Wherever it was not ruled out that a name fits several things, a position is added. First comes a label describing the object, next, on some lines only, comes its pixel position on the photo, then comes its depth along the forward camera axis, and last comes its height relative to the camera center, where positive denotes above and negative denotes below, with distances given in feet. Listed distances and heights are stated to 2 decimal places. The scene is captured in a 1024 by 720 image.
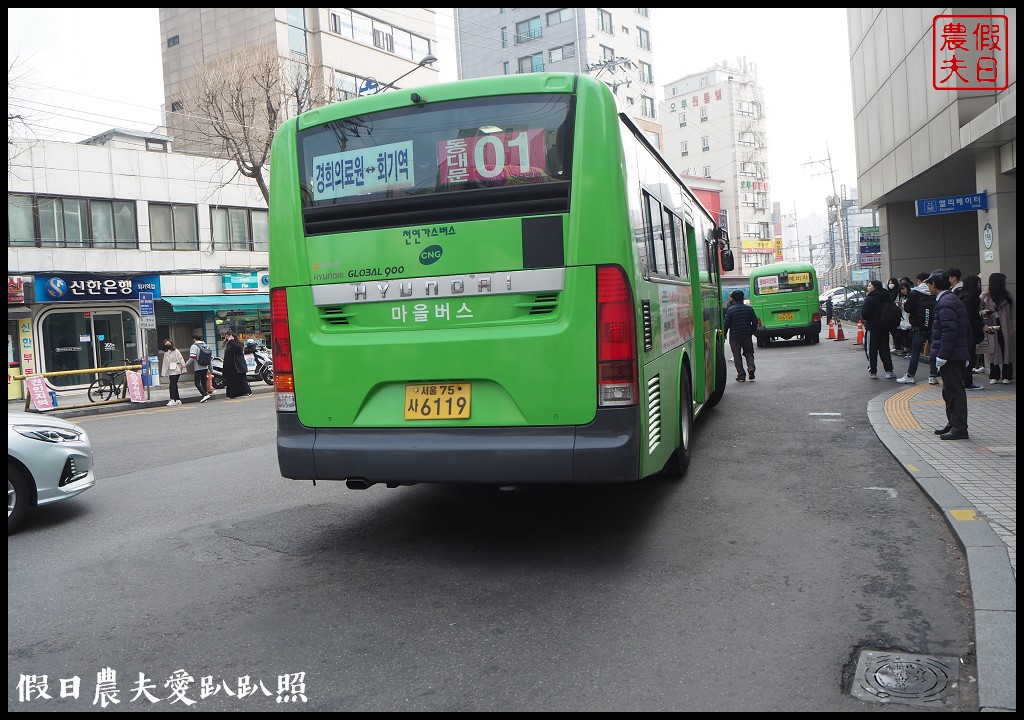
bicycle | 72.12 -4.40
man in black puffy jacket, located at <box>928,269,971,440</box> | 28.25 -2.13
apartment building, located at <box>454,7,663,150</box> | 206.39 +67.72
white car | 21.74 -3.26
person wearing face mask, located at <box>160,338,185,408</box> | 68.69 -2.71
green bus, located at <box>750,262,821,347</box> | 90.89 -0.48
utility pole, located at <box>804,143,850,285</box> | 210.55 +21.38
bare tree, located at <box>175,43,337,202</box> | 85.92 +24.84
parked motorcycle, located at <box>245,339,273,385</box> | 80.28 -3.11
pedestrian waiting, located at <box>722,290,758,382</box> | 53.16 -1.55
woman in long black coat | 69.97 -3.22
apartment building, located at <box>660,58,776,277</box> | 281.54 +56.45
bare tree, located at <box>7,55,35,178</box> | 70.47 +17.96
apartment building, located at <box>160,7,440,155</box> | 127.54 +45.57
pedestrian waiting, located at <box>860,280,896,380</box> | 48.26 -2.18
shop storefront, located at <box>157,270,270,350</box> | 94.94 +2.52
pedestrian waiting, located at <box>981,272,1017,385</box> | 40.27 -1.80
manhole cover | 11.14 -5.34
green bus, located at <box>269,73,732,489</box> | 16.53 +0.55
